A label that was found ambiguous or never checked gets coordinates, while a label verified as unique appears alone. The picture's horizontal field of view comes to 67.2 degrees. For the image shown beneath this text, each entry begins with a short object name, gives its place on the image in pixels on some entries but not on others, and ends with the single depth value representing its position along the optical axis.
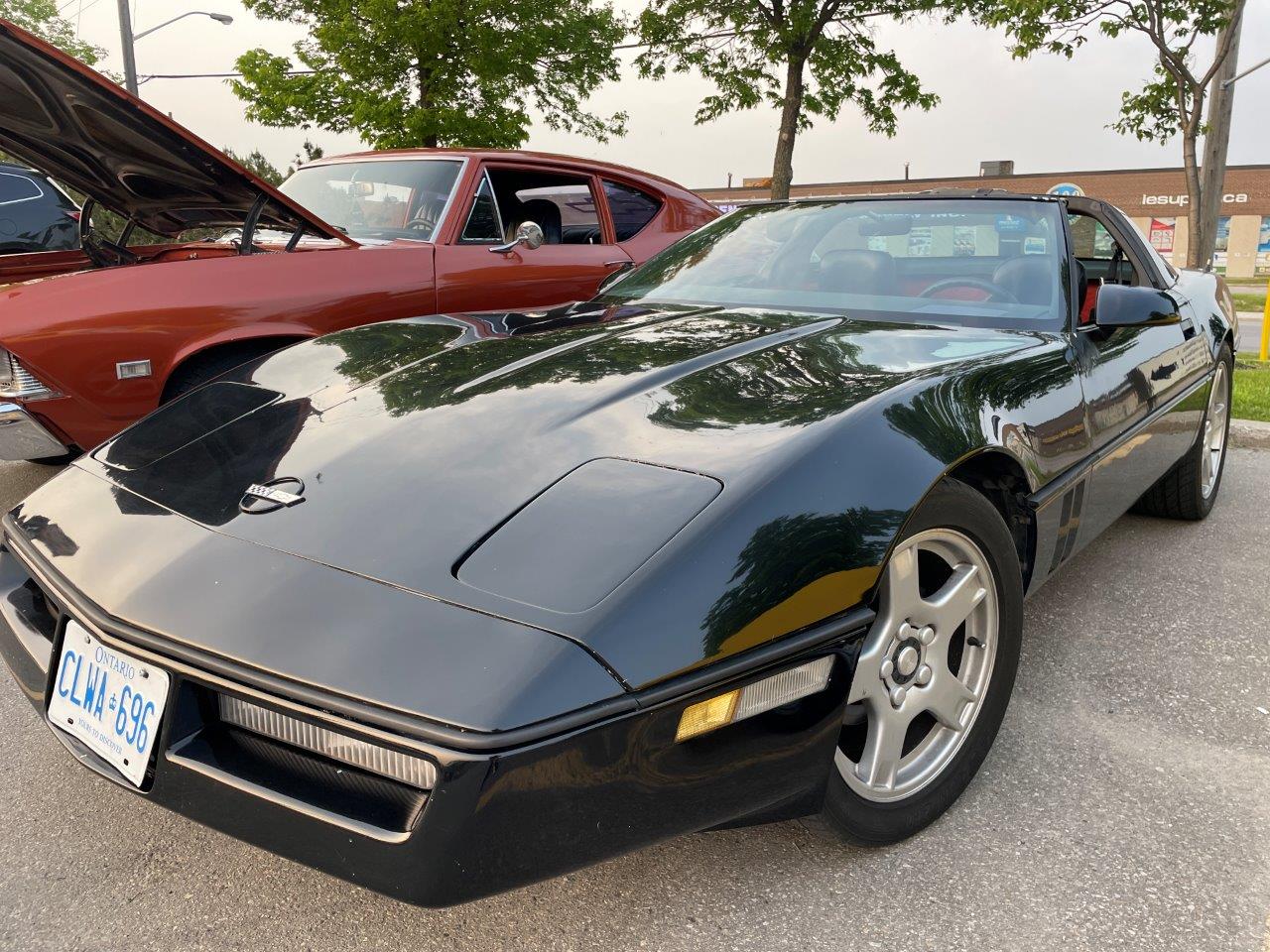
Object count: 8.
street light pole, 13.69
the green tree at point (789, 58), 14.29
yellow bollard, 9.48
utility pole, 9.05
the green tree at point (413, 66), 13.35
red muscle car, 3.07
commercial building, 41.34
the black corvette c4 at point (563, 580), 1.26
